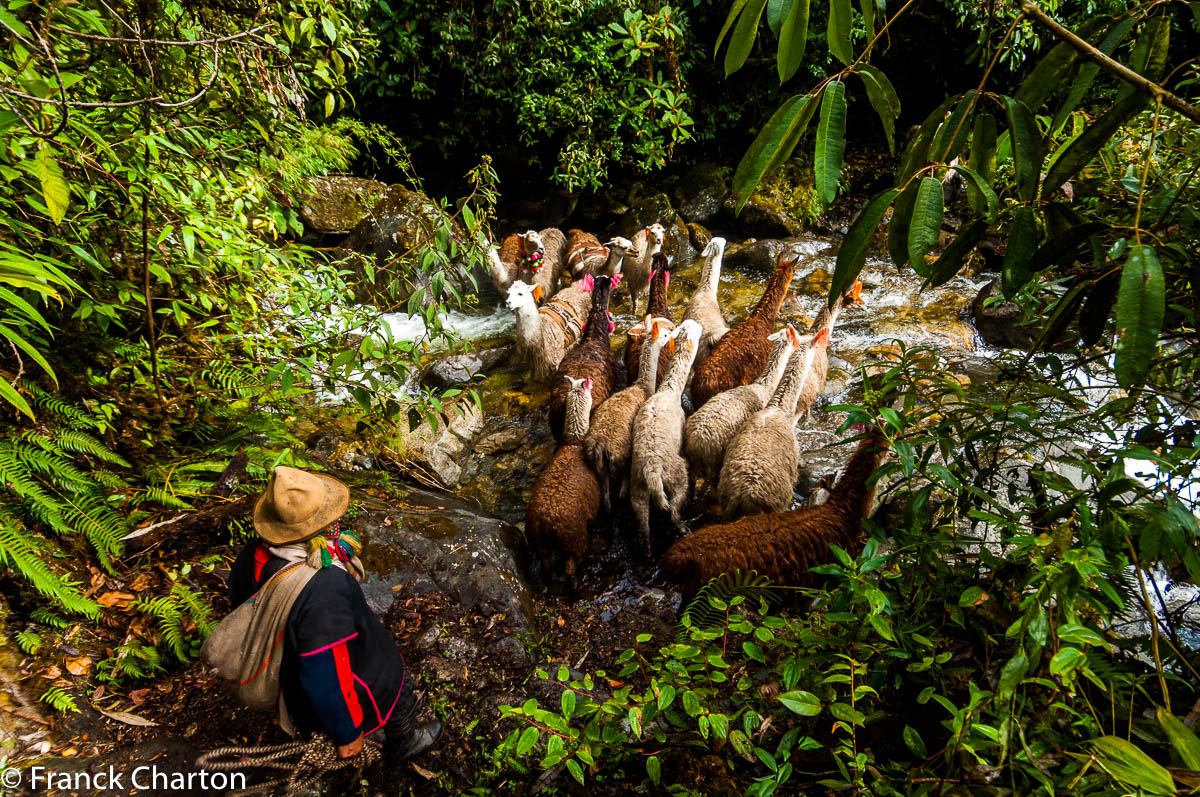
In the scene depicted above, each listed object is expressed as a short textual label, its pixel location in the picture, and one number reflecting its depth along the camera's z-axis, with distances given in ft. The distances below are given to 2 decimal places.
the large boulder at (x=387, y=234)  29.89
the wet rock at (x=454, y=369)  23.34
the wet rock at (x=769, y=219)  34.65
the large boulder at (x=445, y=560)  11.94
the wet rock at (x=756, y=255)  32.37
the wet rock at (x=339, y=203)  30.99
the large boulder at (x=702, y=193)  37.42
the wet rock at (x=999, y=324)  21.22
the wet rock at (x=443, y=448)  18.40
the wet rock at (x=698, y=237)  35.41
